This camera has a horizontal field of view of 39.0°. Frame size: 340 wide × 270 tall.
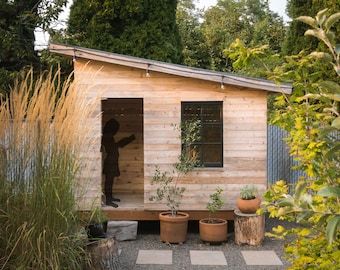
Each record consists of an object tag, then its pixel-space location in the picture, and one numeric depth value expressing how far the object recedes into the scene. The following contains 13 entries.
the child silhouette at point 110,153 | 8.27
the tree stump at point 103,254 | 4.61
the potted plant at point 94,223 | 4.68
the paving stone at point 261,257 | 5.84
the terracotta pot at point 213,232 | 6.65
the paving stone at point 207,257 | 5.80
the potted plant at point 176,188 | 6.67
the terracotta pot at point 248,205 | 6.65
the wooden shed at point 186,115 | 7.09
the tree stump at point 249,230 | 6.64
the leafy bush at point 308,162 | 1.84
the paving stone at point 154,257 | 5.81
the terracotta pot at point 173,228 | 6.65
